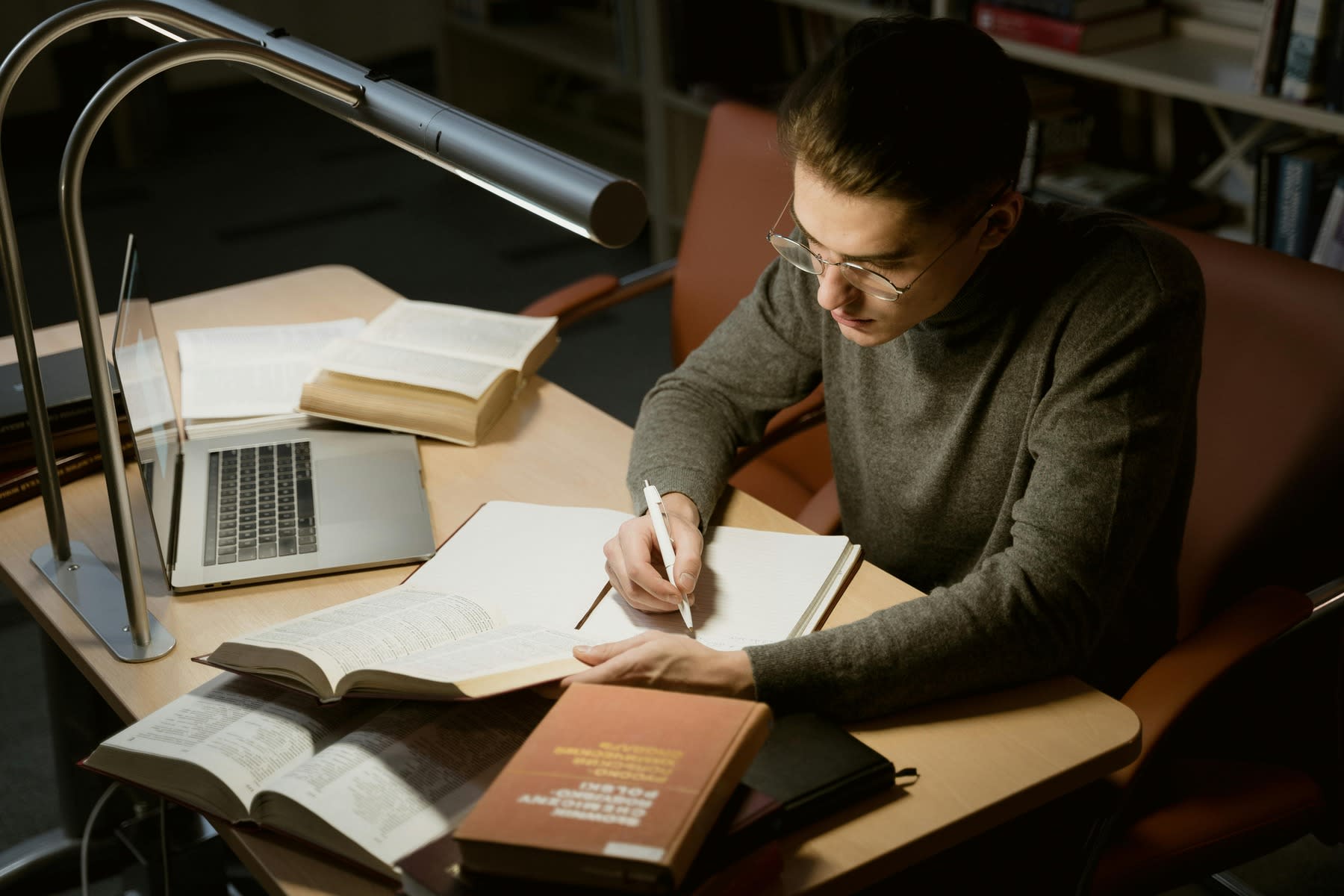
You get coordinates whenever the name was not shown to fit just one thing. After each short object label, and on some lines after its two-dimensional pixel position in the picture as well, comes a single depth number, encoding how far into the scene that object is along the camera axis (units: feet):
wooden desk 3.26
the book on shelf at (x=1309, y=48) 7.11
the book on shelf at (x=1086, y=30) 8.38
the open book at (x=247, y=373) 5.58
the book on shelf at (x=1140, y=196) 8.41
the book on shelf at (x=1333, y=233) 7.21
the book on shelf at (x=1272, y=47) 7.28
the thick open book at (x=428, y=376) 5.49
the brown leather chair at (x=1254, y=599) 4.28
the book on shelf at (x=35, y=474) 5.12
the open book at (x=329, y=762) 3.19
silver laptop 4.52
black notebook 3.07
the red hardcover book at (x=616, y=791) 2.79
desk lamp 3.13
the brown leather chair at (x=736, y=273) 6.57
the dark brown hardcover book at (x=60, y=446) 5.21
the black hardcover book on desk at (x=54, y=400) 5.23
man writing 3.68
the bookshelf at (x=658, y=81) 8.04
